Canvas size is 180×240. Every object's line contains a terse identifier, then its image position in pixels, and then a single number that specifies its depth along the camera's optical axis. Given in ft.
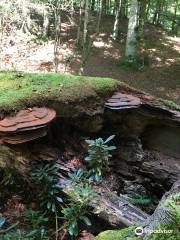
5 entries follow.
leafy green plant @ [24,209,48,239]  7.54
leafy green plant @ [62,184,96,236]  7.21
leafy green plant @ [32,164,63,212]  7.76
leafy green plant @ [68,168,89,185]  7.69
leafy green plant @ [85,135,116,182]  7.85
